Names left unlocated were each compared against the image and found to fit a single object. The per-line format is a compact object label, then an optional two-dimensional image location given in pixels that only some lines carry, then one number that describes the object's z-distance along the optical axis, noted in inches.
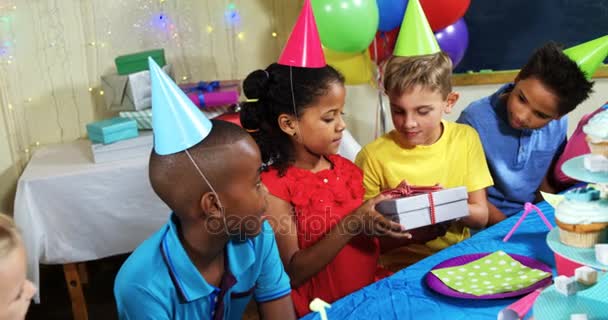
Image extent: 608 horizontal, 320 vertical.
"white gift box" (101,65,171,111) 97.7
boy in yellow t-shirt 61.8
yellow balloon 101.5
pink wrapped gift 99.7
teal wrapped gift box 92.7
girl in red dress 57.0
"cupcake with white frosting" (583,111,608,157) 39.2
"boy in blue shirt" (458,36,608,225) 64.4
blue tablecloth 41.1
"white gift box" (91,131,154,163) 92.9
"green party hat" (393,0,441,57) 64.6
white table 89.0
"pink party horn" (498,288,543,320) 36.0
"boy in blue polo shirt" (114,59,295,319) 40.5
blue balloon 91.9
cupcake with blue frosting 38.4
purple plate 41.6
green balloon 88.9
